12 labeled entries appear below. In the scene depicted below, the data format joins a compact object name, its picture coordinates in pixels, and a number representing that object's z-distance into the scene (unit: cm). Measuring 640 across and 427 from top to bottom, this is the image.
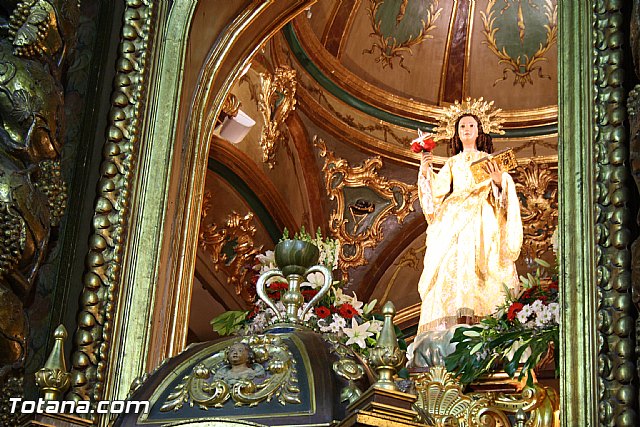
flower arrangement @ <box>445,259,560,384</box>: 331
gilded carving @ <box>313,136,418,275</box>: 686
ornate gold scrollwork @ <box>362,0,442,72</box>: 696
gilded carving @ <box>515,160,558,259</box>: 679
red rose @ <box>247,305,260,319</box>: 388
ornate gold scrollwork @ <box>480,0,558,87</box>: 713
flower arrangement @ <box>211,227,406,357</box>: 369
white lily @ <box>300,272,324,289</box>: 386
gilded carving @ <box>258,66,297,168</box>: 620
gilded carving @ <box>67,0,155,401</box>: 339
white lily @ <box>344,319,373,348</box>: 368
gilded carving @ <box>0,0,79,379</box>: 309
